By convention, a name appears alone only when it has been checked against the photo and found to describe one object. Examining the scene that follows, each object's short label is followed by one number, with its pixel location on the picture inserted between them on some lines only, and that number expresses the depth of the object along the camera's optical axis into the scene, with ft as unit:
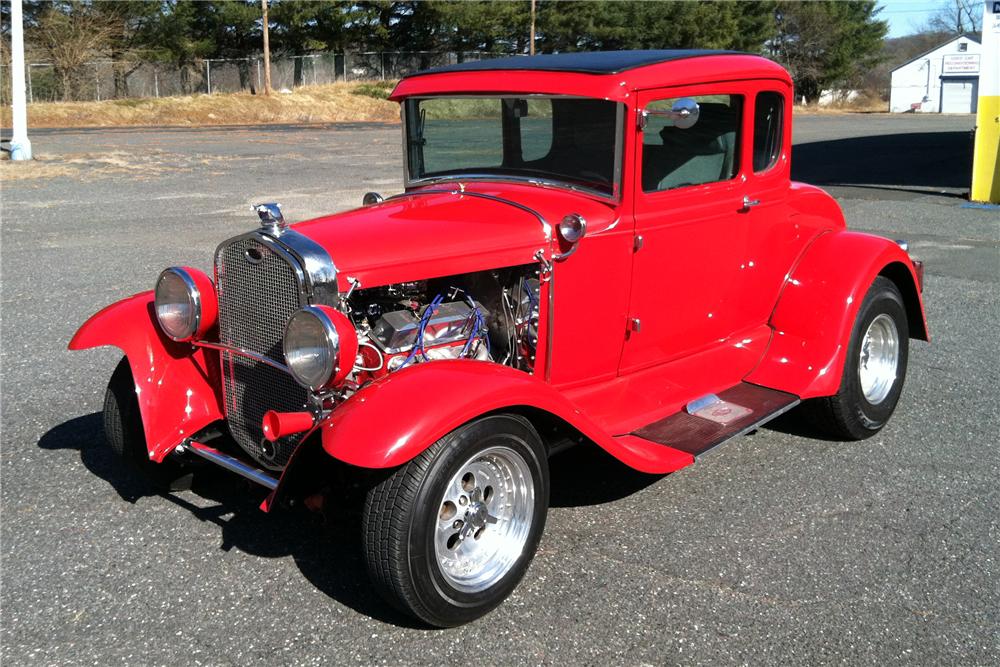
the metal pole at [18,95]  55.47
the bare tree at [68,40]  121.49
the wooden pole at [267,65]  125.80
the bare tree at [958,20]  237.66
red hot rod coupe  10.44
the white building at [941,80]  191.62
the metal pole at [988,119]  42.83
